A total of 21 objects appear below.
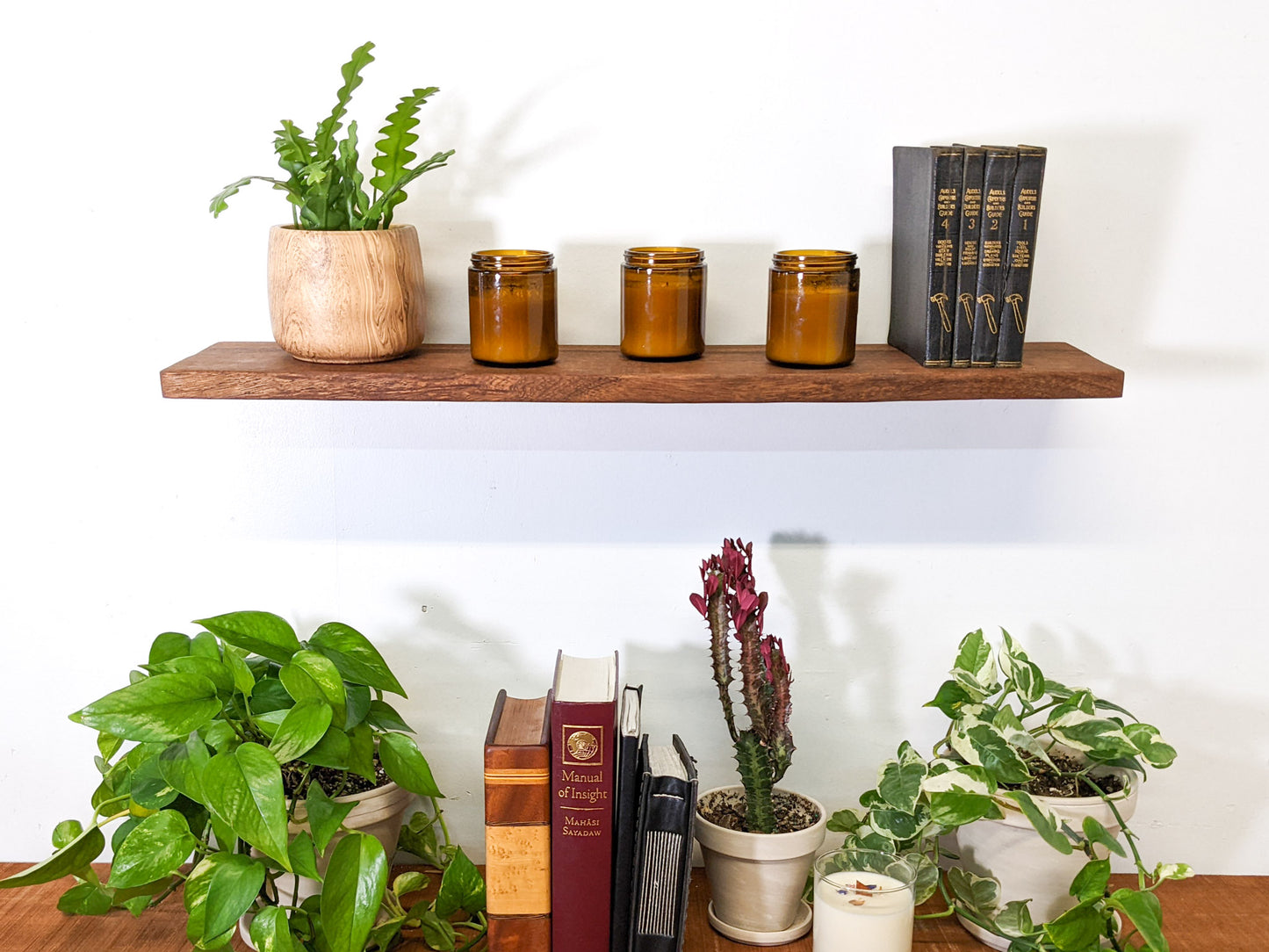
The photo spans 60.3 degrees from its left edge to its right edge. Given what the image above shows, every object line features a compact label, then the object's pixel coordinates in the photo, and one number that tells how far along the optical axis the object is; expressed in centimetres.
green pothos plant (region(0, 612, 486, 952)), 90
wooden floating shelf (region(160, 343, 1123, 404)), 96
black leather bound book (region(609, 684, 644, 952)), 98
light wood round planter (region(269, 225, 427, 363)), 97
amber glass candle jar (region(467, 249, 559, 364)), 97
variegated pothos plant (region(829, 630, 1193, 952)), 94
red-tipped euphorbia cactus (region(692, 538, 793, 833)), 104
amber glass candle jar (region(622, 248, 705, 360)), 99
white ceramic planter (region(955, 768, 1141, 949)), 102
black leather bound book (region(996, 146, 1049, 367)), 96
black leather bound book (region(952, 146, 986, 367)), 95
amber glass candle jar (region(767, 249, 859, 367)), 97
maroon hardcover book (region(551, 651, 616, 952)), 97
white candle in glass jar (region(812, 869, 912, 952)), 96
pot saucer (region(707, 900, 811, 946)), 106
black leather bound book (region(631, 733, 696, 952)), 98
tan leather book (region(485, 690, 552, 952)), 98
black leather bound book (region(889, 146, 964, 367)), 95
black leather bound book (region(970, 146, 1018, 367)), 95
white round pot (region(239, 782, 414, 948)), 103
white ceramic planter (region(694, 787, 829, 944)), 104
